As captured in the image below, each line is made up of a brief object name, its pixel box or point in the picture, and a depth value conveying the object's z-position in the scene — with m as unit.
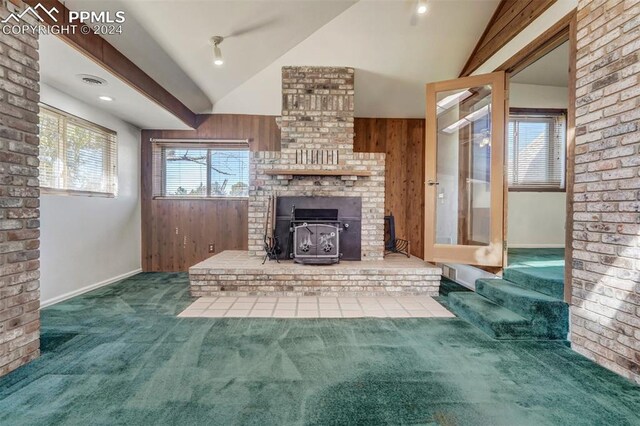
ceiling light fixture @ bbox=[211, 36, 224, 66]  2.94
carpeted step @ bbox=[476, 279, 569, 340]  2.27
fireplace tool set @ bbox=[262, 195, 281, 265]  3.78
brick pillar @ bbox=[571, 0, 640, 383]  1.76
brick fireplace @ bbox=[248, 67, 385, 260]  3.91
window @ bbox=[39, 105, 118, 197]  3.15
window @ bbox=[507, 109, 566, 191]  4.53
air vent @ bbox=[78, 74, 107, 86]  2.83
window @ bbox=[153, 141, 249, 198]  4.79
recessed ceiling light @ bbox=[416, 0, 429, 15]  2.67
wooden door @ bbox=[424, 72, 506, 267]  3.04
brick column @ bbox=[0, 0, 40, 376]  1.76
